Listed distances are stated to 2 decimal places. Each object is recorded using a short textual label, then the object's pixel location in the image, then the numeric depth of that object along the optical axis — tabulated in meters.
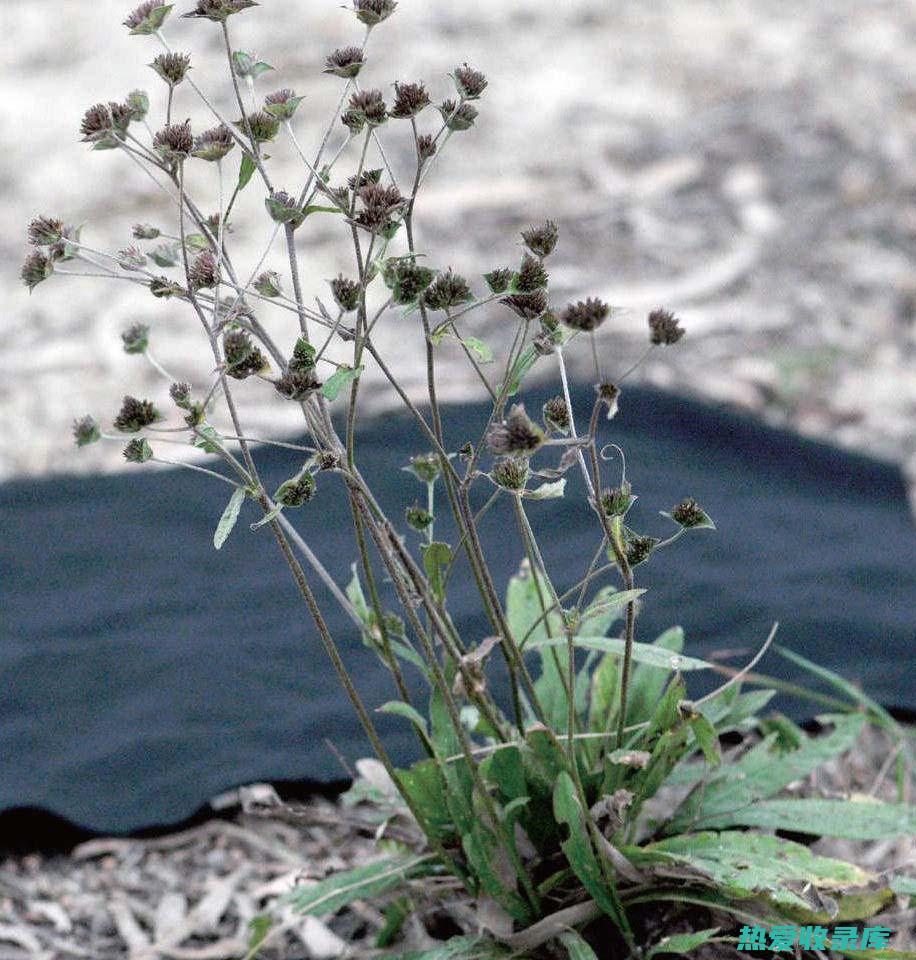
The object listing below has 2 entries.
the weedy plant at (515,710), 3.19
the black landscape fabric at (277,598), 3.57
